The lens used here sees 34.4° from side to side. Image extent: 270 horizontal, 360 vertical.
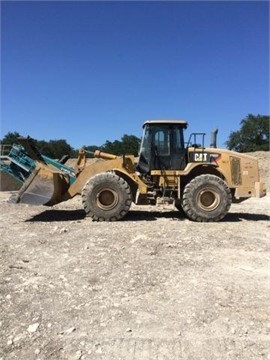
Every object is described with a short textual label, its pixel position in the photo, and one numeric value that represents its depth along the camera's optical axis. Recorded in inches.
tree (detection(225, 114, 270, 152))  2149.4
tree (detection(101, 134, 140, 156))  1902.4
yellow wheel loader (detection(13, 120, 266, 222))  378.0
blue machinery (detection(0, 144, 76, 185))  411.7
